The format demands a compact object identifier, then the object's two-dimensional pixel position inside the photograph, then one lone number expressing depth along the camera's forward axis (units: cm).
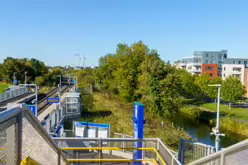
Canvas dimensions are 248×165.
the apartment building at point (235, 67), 5440
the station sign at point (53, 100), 1805
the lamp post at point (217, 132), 911
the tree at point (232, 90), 3638
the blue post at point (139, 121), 879
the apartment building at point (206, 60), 6525
